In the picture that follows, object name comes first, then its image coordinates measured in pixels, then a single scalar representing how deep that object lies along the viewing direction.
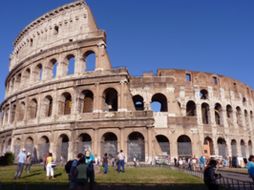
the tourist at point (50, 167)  11.73
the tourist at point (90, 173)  7.00
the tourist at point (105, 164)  13.66
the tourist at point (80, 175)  6.54
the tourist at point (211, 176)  6.08
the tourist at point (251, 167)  7.03
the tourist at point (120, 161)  14.53
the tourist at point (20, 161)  11.57
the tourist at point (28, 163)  14.65
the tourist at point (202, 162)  19.31
